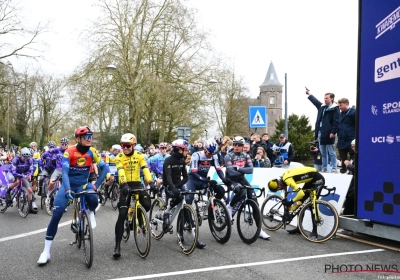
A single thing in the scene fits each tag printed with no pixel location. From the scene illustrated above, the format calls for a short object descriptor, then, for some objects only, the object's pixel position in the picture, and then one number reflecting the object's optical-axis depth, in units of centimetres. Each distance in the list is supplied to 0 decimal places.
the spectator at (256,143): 1439
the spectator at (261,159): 1303
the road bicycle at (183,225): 696
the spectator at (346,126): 953
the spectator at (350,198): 842
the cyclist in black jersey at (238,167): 828
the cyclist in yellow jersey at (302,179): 820
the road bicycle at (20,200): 1136
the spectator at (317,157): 1148
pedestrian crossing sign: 1433
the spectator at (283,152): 1312
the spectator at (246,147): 1141
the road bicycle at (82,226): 612
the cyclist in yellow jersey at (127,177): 690
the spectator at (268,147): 1499
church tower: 10669
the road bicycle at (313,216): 771
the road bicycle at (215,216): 757
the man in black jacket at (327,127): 1029
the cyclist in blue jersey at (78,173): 655
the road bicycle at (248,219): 764
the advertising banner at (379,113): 702
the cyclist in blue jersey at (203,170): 833
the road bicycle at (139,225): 668
